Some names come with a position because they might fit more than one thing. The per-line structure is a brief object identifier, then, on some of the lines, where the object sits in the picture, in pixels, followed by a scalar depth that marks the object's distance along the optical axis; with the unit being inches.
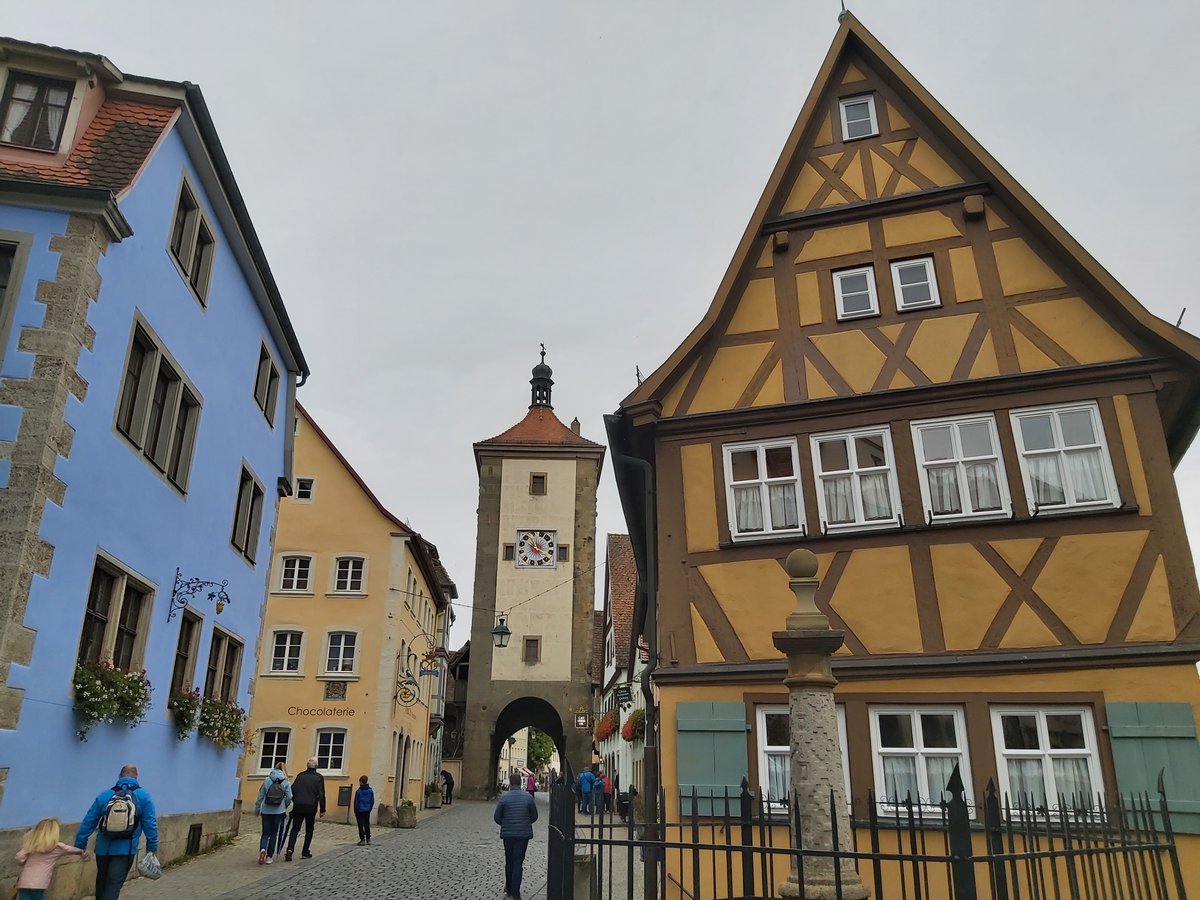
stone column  250.4
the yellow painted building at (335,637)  1031.0
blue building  355.9
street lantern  1052.5
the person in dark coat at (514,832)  441.4
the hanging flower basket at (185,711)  502.6
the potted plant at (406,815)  964.0
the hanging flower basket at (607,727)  1190.3
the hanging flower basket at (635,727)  887.4
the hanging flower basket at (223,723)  544.7
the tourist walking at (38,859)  291.4
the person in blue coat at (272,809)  553.3
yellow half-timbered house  400.5
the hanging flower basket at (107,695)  381.4
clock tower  1635.1
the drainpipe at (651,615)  458.9
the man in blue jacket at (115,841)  320.5
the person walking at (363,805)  722.4
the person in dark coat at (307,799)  596.1
